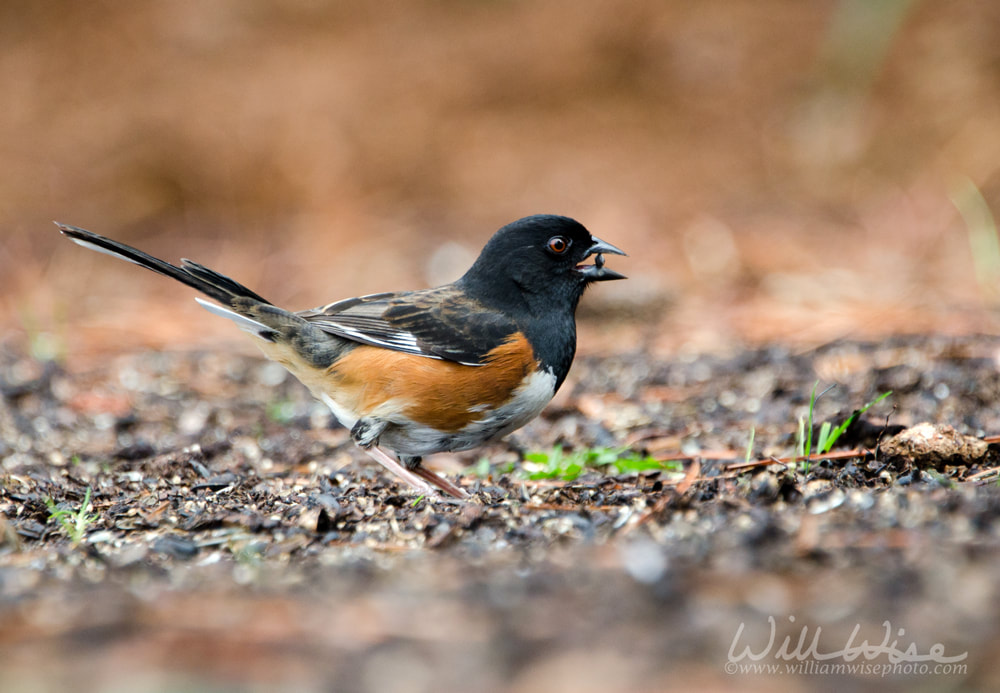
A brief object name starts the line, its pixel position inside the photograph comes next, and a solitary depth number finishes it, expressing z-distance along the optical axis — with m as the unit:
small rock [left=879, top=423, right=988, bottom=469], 7.19
